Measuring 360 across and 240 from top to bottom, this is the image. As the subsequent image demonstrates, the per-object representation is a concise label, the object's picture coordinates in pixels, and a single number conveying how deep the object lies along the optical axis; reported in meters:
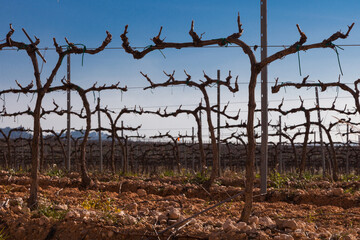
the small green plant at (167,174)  12.95
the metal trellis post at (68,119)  13.50
